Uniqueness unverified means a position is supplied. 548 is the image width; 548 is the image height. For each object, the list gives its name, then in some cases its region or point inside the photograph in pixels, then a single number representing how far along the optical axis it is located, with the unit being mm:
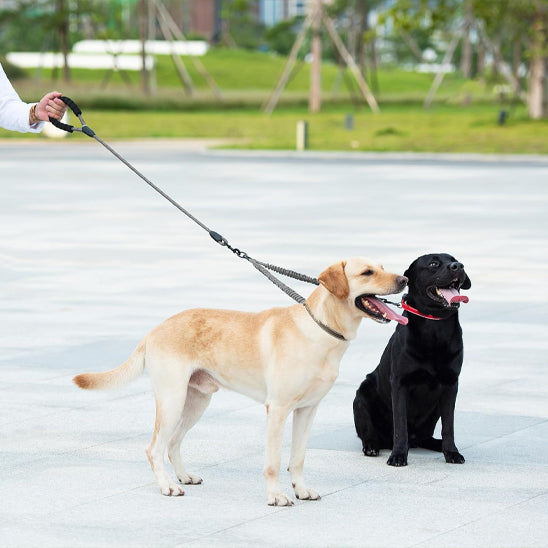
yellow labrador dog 10640
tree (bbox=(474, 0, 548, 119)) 83054
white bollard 66620
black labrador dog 12214
